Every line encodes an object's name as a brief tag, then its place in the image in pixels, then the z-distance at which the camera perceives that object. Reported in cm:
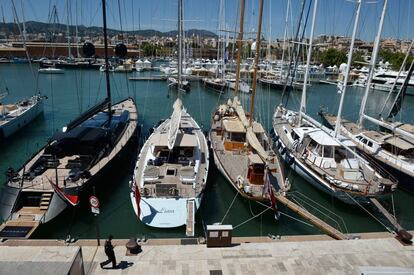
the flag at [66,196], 1586
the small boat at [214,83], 6257
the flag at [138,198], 1535
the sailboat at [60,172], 1555
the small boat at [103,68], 8436
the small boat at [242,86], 4950
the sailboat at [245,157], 1744
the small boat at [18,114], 2984
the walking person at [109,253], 1129
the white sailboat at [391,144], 2155
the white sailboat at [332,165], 1850
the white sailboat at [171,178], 1563
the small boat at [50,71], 7969
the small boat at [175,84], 6078
